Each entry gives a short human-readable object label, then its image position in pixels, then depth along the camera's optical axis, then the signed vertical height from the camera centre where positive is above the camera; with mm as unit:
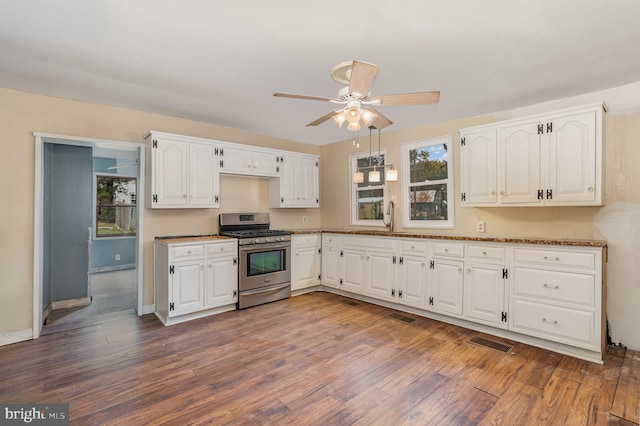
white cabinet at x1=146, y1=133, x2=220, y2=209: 3627 +520
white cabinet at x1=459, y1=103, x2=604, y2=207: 2783 +535
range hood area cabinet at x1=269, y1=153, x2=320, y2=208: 4863 +502
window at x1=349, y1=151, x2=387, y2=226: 4848 +315
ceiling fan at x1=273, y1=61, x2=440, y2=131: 1940 +834
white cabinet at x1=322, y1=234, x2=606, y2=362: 2695 -788
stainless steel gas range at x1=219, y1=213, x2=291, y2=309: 4066 -645
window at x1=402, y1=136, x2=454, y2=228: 4094 +416
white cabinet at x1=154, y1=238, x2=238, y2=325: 3492 -793
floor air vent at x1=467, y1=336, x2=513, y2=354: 2900 -1310
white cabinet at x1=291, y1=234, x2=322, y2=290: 4691 -760
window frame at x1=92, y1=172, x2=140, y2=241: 6312 +162
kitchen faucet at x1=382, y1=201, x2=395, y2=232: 4625 +2
